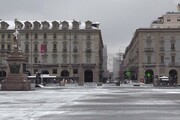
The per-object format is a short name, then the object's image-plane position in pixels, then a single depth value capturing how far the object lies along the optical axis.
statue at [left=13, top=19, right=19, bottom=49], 65.29
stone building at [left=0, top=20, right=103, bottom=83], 161.75
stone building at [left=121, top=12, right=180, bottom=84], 157.12
